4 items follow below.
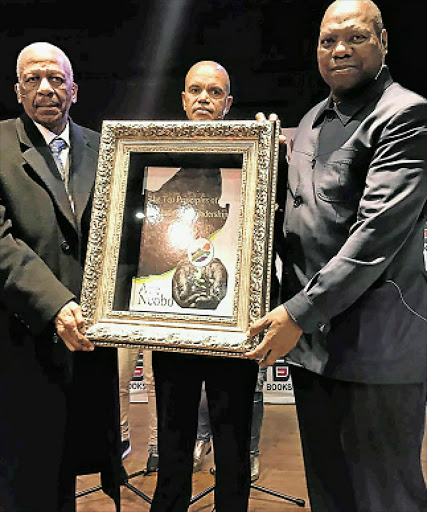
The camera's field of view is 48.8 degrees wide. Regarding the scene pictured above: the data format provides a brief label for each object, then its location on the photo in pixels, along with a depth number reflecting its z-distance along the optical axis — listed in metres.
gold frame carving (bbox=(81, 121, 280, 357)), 1.22
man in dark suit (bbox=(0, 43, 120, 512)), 1.43
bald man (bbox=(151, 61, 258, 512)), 1.37
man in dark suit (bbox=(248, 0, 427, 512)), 1.11
